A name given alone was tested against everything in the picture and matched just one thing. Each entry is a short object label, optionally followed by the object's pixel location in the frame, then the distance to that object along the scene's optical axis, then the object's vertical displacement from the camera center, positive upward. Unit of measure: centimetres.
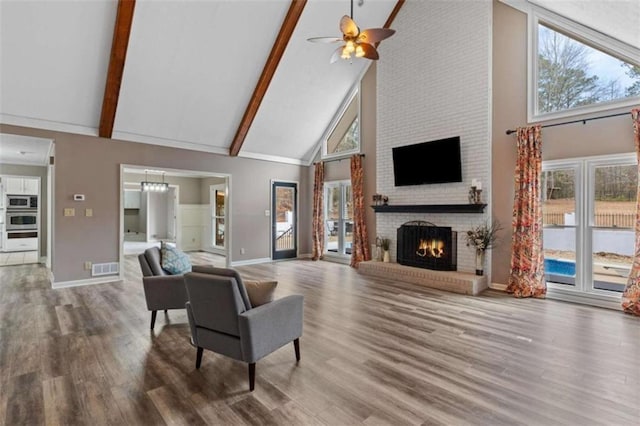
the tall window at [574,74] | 446 +211
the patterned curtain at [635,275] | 413 -82
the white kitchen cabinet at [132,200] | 1454 +61
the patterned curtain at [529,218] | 497 -7
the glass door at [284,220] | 876 -19
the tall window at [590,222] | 443 -13
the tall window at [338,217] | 834 -10
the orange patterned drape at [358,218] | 753 -11
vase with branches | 544 -44
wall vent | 599 -108
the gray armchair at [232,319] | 248 -88
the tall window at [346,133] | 798 +213
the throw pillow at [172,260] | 406 -62
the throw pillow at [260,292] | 278 -70
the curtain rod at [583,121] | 434 +137
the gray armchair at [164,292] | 371 -93
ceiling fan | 391 +226
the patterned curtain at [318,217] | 870 -11
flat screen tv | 588 +101
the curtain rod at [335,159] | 806 +143
